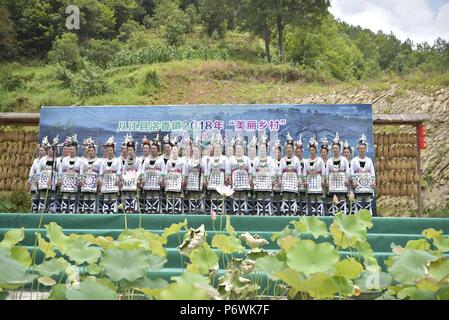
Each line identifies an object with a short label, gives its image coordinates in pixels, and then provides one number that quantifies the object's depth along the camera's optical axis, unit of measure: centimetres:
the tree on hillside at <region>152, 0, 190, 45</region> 2877
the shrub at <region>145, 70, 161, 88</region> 1788
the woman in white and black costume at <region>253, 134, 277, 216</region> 892
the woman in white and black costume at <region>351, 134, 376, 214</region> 870
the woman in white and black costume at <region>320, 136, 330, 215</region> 890
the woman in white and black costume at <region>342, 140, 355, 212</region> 896
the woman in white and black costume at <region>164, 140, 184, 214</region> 902
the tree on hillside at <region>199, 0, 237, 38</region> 2902
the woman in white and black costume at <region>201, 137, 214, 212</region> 908
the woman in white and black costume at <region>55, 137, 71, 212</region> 938
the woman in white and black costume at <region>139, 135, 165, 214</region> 903
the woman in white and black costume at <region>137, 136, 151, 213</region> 909
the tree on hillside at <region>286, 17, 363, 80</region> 2648
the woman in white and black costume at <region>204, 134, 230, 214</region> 897
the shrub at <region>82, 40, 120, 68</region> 2598
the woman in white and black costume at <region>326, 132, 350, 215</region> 878
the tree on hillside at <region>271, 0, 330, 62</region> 2328
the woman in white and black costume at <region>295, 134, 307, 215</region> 892
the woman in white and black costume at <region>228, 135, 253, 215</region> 891
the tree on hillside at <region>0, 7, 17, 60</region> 2673
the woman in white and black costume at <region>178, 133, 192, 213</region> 915
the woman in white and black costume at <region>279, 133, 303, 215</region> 887
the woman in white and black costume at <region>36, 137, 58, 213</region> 932
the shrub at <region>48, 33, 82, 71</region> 2503
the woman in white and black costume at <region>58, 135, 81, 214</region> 930
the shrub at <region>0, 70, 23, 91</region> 2075
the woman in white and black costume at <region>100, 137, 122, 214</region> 921
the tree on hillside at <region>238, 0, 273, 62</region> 2369
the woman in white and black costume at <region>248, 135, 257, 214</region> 898
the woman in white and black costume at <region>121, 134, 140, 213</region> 903
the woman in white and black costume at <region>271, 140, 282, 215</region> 895
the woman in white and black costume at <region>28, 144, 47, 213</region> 936
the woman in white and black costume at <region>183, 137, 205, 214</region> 905
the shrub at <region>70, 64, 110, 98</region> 1836
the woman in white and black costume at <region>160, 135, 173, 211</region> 911
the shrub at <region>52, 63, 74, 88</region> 2073
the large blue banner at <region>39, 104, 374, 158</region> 905
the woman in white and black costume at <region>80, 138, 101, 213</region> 927
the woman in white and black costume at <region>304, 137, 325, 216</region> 884
